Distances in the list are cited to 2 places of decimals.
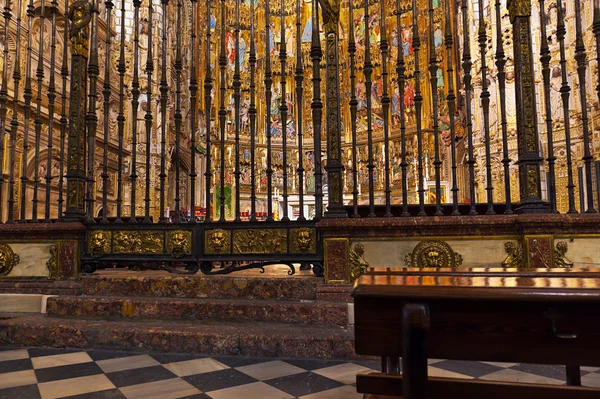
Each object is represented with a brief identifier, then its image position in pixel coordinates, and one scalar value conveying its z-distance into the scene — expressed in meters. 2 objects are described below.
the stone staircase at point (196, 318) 2.98
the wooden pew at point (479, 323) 1.12
